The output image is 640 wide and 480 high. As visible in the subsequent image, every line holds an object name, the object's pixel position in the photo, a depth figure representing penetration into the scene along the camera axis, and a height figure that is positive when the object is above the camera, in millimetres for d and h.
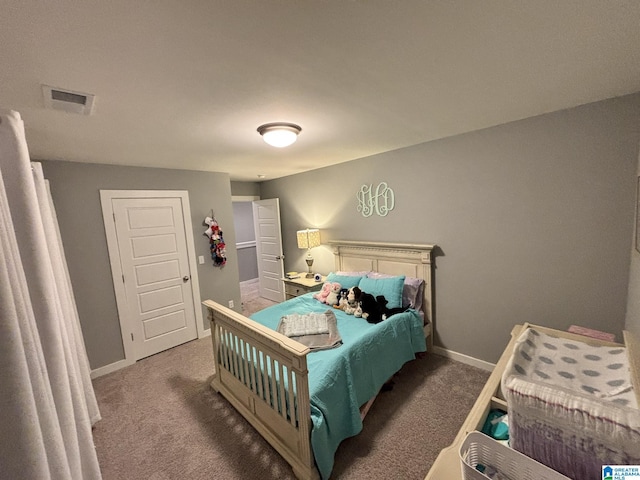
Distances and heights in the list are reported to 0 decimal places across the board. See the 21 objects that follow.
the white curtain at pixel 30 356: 561 -315
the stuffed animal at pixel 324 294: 2965 -932
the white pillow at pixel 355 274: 3090 -758
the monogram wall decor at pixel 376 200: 3064 +130
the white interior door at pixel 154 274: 3049 -628
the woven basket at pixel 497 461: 709 -754
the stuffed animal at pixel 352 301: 2637 -923
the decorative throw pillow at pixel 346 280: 3012 -808
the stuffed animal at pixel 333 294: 2852 -905
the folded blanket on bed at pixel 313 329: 2078 -1003
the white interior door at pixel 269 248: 4672 -585
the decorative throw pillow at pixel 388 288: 2615 -820
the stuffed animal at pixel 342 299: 2739 -935
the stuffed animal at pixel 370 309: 2408 -941
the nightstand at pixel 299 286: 3604 -1025
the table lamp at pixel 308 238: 3805 -351
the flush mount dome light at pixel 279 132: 1887 +616
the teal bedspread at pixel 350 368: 1581 -1170
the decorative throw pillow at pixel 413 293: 2697 -888
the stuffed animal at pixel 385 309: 2463 -966
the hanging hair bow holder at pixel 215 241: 3668 -308
